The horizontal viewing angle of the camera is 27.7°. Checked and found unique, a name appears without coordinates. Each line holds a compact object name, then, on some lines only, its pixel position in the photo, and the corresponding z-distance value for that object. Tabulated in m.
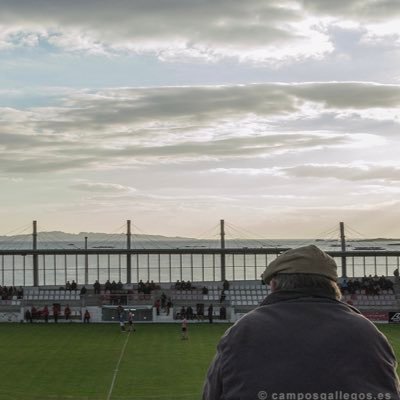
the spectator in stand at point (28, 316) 51.56
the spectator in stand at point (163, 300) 53.12
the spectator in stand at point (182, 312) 49.68
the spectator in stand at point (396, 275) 59.58
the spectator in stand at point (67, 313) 51.75
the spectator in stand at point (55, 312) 51.33
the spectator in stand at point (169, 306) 51.98
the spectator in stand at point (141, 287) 55.86
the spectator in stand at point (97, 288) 56.33
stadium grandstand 51.88
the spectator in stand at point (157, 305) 52.16
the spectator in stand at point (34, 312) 51.56
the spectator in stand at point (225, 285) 58.06
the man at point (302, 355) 2.79
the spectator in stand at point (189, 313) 51.38
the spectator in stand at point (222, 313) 51.94
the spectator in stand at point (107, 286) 56.78
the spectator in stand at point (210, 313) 50.75
